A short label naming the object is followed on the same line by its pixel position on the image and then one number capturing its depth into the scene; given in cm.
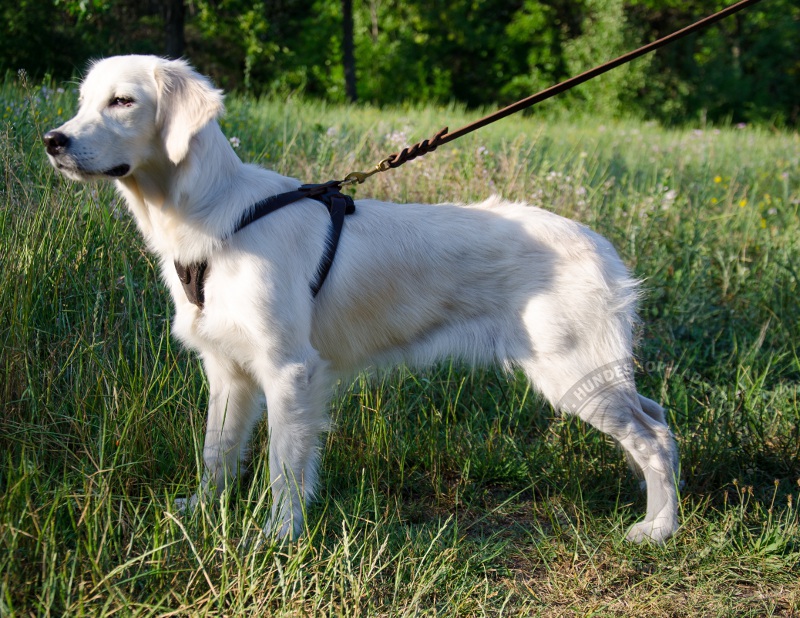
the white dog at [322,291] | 251
